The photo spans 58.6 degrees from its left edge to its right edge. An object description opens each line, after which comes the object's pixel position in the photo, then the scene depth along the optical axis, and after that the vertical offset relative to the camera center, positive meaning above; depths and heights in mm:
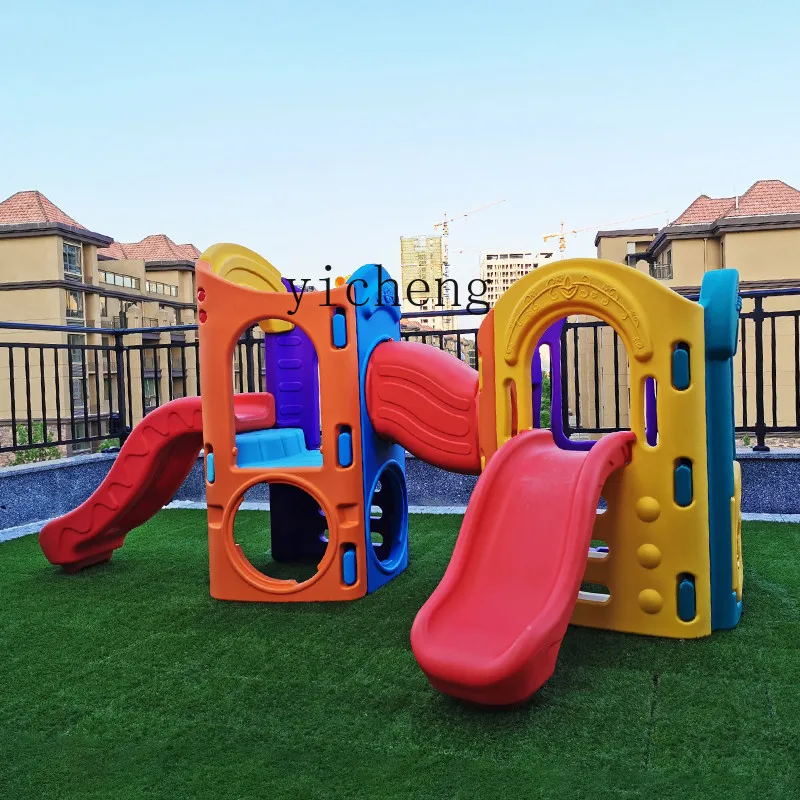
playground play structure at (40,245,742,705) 2816 -428
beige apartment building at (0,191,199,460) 45188 +7332
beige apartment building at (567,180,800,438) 42031 +7767
